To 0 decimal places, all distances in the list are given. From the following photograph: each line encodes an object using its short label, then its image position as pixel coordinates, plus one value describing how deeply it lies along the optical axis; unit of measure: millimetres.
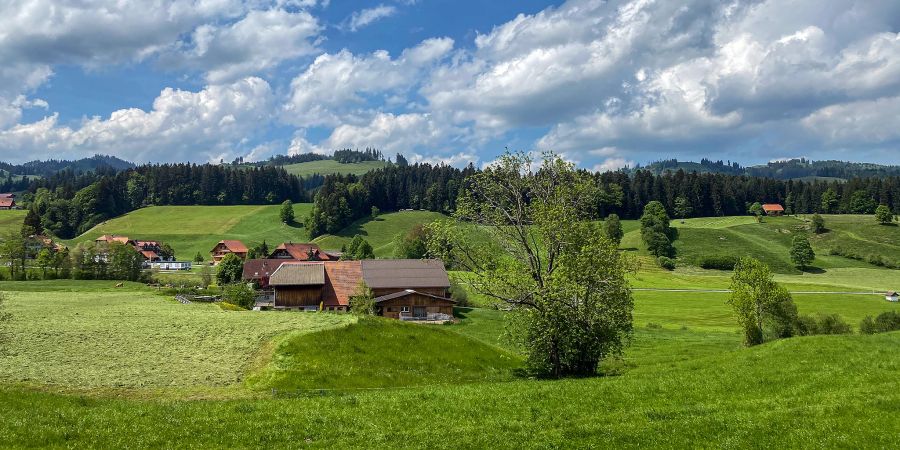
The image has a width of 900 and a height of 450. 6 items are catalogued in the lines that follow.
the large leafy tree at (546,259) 31703
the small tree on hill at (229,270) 123875
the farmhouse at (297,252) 167238
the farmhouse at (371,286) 92062
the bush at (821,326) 61625
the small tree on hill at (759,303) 57250
